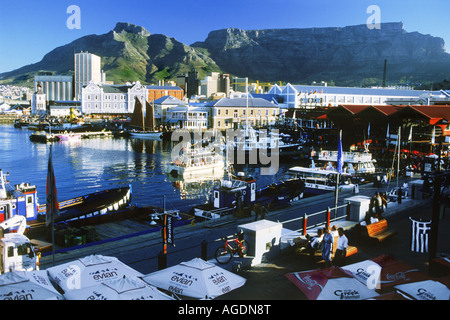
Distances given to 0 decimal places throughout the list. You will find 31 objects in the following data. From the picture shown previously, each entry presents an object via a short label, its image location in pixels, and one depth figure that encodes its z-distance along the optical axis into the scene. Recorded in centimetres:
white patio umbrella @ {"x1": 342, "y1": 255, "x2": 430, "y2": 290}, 983
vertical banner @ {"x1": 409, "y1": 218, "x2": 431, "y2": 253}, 1333
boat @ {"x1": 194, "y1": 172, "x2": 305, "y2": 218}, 2634
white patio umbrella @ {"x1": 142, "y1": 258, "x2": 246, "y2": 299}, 924
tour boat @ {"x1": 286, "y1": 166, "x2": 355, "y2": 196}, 3844
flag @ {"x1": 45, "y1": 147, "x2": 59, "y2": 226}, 1307
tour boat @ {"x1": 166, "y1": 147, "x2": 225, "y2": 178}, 5147
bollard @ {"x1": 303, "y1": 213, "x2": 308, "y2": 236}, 1445
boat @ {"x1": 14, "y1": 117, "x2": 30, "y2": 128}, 14164
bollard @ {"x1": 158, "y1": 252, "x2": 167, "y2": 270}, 1198
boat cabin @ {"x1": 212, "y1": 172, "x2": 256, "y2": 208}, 2795
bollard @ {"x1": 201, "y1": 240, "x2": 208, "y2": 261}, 1214
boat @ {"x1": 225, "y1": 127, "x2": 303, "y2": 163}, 6750
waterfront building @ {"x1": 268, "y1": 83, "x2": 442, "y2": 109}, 11650
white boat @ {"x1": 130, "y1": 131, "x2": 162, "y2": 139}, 10396
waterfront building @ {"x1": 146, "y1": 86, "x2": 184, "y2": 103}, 14871
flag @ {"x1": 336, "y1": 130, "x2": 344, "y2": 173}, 1956
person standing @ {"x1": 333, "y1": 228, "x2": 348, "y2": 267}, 1219
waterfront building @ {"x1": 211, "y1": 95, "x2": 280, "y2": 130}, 10488
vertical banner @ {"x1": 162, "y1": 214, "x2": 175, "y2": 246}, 1402
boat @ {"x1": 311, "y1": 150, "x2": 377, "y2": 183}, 4434
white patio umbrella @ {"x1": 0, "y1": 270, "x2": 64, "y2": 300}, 843
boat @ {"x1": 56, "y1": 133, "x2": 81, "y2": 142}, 9894
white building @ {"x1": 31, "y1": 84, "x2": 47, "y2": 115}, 18912
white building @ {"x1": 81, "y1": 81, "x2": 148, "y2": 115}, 14462
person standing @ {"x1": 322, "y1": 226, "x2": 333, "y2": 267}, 1189
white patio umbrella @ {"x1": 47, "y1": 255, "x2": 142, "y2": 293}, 1004
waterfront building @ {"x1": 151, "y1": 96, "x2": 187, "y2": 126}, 12520
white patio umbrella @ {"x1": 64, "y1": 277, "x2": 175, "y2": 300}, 842
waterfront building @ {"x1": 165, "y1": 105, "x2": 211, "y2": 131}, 10962
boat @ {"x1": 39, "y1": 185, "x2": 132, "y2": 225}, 2637
